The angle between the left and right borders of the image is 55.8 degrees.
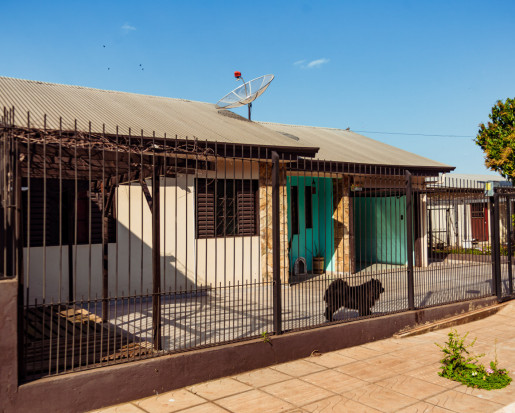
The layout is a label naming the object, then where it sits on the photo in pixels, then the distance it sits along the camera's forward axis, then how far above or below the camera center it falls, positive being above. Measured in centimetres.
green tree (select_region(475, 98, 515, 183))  1603 +278
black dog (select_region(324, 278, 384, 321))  702 -114
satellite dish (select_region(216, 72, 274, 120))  1430 +388
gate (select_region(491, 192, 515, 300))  923 -61
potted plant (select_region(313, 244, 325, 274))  1380 -128
